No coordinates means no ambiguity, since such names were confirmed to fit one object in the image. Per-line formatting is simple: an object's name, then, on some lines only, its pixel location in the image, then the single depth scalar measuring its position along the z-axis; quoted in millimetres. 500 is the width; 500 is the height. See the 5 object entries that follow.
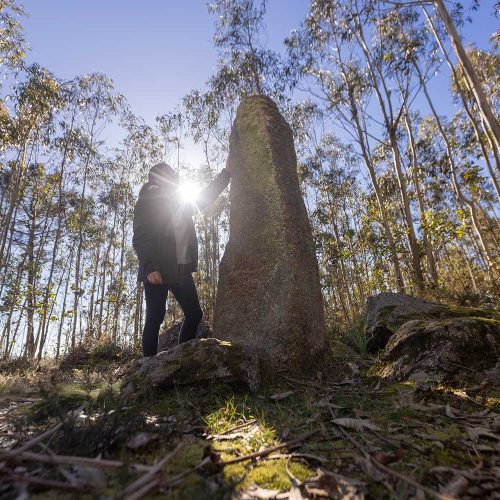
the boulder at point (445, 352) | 2219
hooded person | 2902
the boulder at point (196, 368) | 2111
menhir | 2768
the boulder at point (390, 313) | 3559
